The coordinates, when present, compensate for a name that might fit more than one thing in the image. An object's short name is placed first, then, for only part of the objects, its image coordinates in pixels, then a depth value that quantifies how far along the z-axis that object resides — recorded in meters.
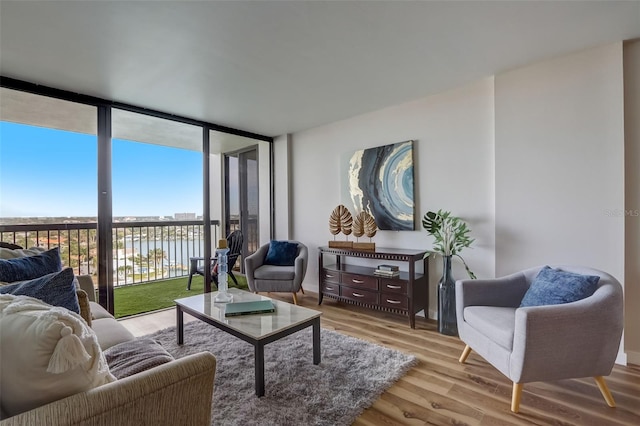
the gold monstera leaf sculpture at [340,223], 3.64
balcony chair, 4.21
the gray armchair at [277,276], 3.67
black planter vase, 2.75
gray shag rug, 1.67
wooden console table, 2.97
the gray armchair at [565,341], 1.63
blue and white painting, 3.36
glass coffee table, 1.83
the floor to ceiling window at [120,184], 2.88
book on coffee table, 2.19
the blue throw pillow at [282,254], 4.04
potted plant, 2.75
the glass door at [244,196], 4.82
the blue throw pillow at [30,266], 1.81
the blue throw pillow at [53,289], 1.50
